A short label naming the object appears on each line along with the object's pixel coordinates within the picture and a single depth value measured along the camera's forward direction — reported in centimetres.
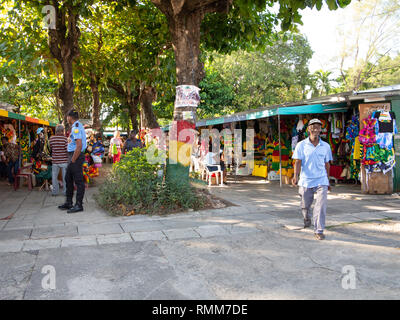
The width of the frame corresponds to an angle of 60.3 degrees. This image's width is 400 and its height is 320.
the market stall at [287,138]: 1023
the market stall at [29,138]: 1007
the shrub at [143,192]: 680
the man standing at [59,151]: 847
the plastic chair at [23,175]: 1034
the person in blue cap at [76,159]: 676
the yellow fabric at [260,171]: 1302
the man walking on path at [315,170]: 517
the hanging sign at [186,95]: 754
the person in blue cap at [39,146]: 1004
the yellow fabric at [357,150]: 956
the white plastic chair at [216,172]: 1133
